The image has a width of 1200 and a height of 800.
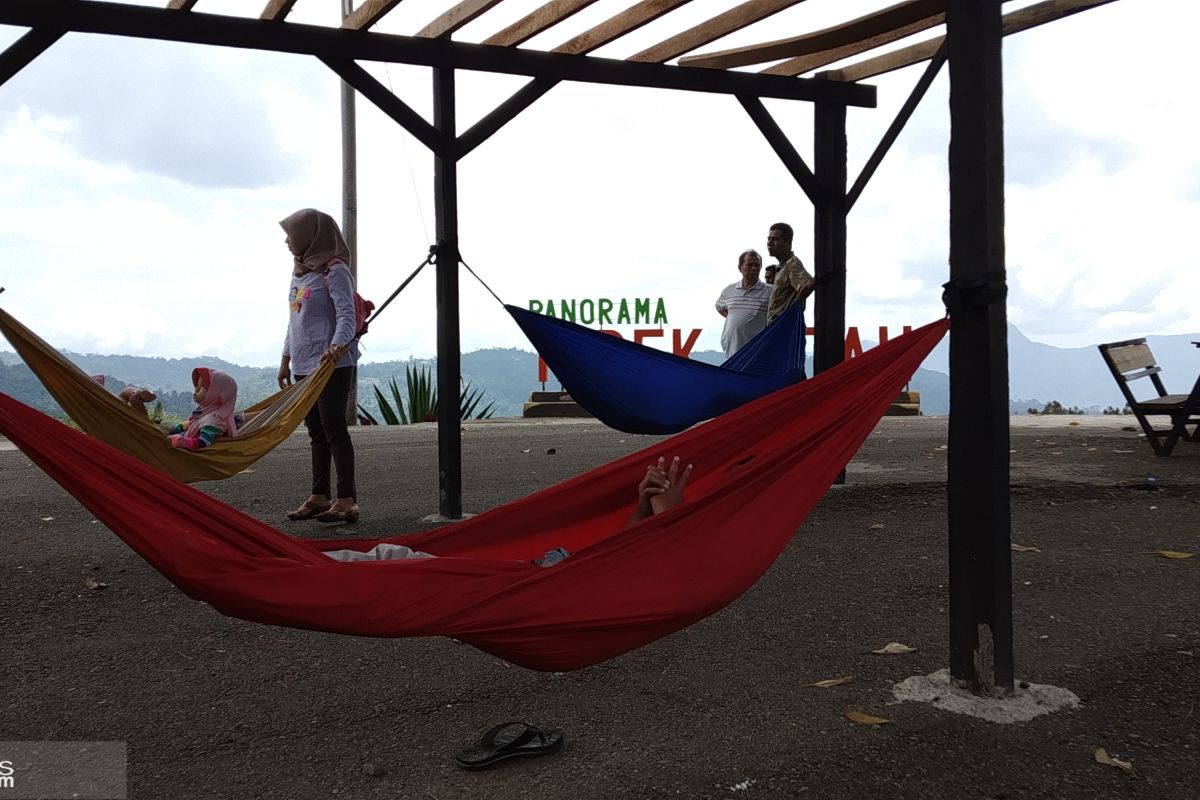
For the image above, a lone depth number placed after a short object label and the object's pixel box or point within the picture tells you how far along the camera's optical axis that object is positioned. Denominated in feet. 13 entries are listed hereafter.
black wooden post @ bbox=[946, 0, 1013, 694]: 7.53
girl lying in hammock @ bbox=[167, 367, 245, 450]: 12.89
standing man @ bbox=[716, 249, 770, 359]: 19.07
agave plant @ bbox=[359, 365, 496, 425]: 37.37
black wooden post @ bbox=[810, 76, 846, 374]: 16.96
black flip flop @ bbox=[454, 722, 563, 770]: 6.59
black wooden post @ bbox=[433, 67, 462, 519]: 14.84
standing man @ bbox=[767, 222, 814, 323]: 16.66
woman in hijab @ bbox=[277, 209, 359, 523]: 13.70
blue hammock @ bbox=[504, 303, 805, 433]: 13.80
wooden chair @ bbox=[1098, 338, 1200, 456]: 20.25
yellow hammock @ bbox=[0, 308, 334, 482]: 11.73
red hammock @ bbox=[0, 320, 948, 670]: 6.16
